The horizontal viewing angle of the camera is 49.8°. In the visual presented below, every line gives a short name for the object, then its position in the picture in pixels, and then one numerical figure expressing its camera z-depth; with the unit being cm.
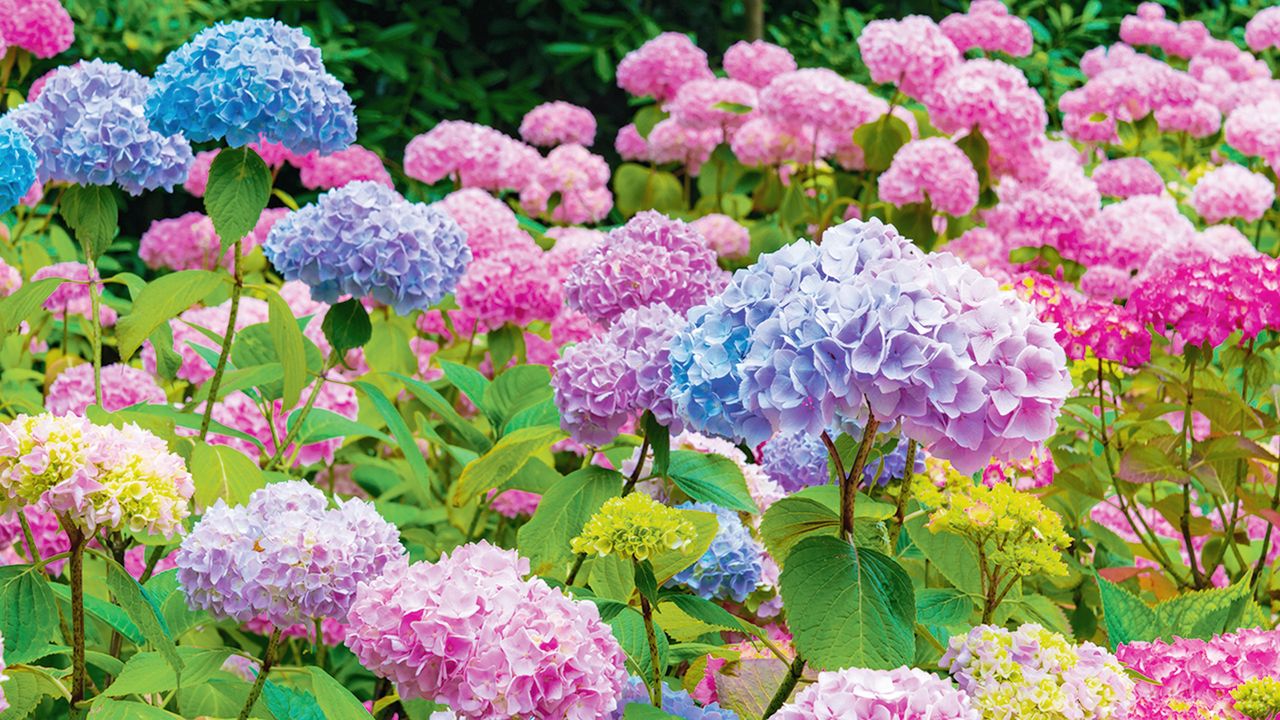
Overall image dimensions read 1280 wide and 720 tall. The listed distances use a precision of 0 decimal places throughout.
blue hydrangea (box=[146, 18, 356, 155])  184
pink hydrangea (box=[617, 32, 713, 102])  424
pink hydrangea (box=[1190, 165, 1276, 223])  375
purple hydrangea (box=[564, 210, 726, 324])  190
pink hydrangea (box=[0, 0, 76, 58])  297
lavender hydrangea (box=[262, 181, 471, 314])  200
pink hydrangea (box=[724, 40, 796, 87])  431
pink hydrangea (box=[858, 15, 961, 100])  368
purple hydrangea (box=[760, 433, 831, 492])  193
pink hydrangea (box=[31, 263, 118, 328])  277
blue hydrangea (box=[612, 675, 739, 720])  129
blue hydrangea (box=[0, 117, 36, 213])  168
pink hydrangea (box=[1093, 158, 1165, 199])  393
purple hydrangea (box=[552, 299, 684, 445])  158
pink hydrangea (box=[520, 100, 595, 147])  429
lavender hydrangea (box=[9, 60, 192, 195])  196
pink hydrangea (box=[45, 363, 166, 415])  243
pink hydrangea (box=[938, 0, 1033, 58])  441
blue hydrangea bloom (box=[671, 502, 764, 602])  171
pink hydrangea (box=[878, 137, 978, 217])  331
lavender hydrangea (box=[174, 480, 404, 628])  130
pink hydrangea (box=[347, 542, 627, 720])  109
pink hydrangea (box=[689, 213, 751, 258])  360
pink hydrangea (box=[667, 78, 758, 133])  392
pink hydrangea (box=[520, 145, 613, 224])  372
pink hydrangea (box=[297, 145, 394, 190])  367
